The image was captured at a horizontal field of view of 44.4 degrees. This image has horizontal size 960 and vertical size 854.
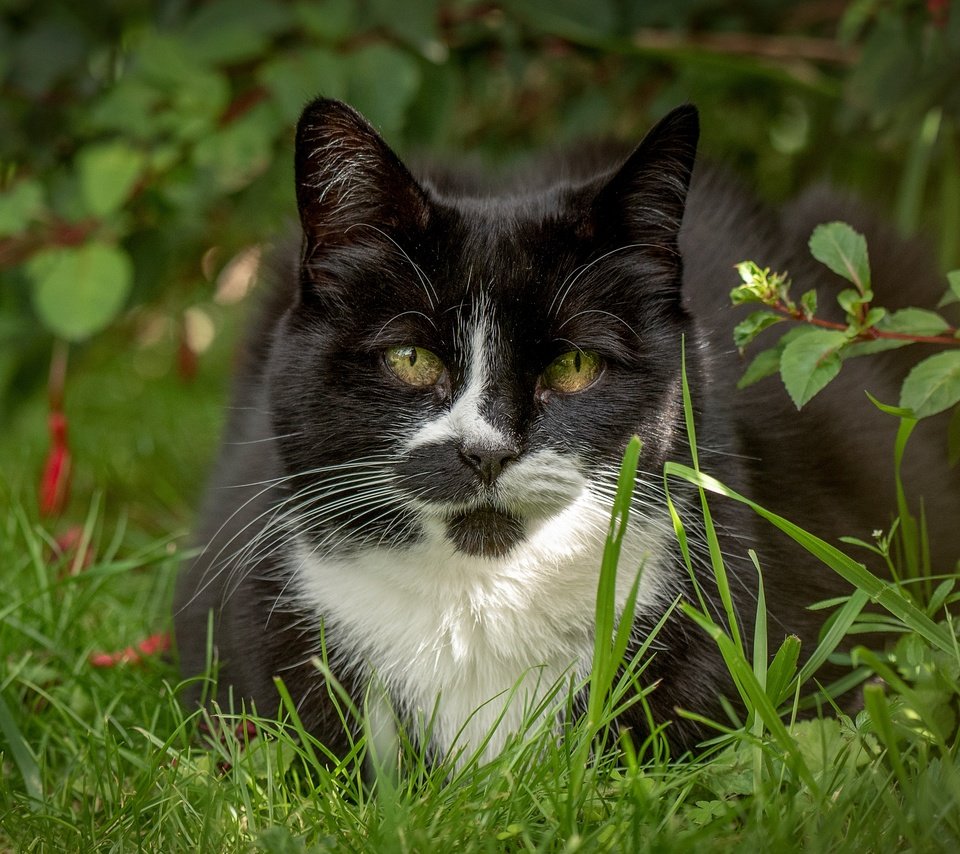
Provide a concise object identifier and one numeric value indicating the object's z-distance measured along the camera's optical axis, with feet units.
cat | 4.72
